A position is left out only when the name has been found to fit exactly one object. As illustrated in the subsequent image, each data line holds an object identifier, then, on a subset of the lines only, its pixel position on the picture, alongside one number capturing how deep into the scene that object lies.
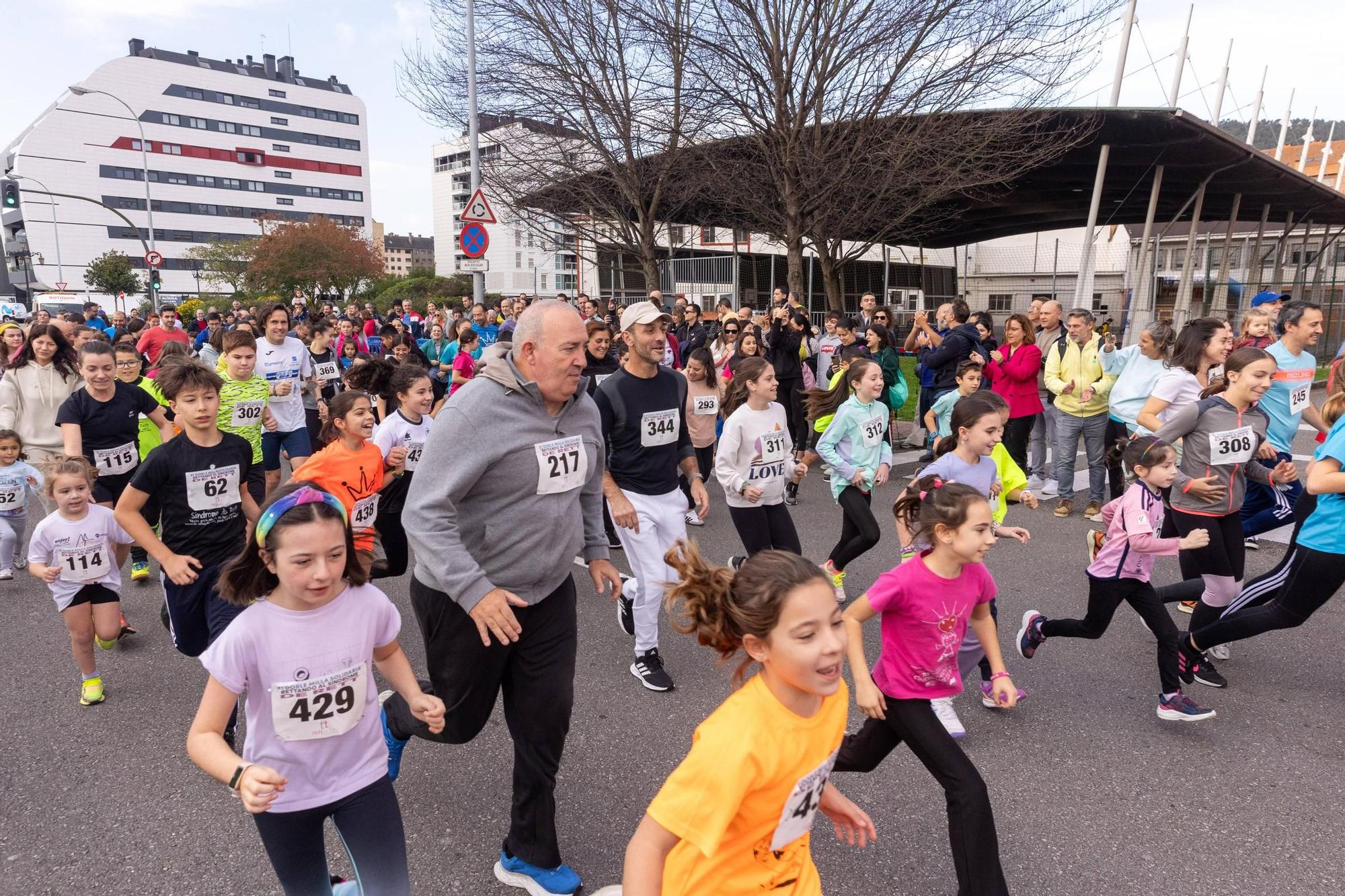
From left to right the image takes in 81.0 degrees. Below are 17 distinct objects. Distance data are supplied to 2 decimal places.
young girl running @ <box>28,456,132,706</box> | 4.17
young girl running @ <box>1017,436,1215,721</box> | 3.82
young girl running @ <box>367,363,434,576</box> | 5.42
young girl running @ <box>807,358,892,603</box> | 5.25
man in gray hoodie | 2.63
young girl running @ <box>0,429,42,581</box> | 5.88
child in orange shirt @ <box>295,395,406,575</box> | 4.54
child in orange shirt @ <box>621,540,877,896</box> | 1.66
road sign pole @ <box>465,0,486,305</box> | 13.57
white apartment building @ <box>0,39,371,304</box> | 74.62
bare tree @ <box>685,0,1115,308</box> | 12.66
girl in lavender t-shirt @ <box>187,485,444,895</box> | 2.13
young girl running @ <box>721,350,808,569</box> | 4.82
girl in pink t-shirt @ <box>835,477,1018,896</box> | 2.63
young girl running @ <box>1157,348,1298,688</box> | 4.34
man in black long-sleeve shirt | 4.45
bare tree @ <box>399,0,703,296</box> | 15.26
